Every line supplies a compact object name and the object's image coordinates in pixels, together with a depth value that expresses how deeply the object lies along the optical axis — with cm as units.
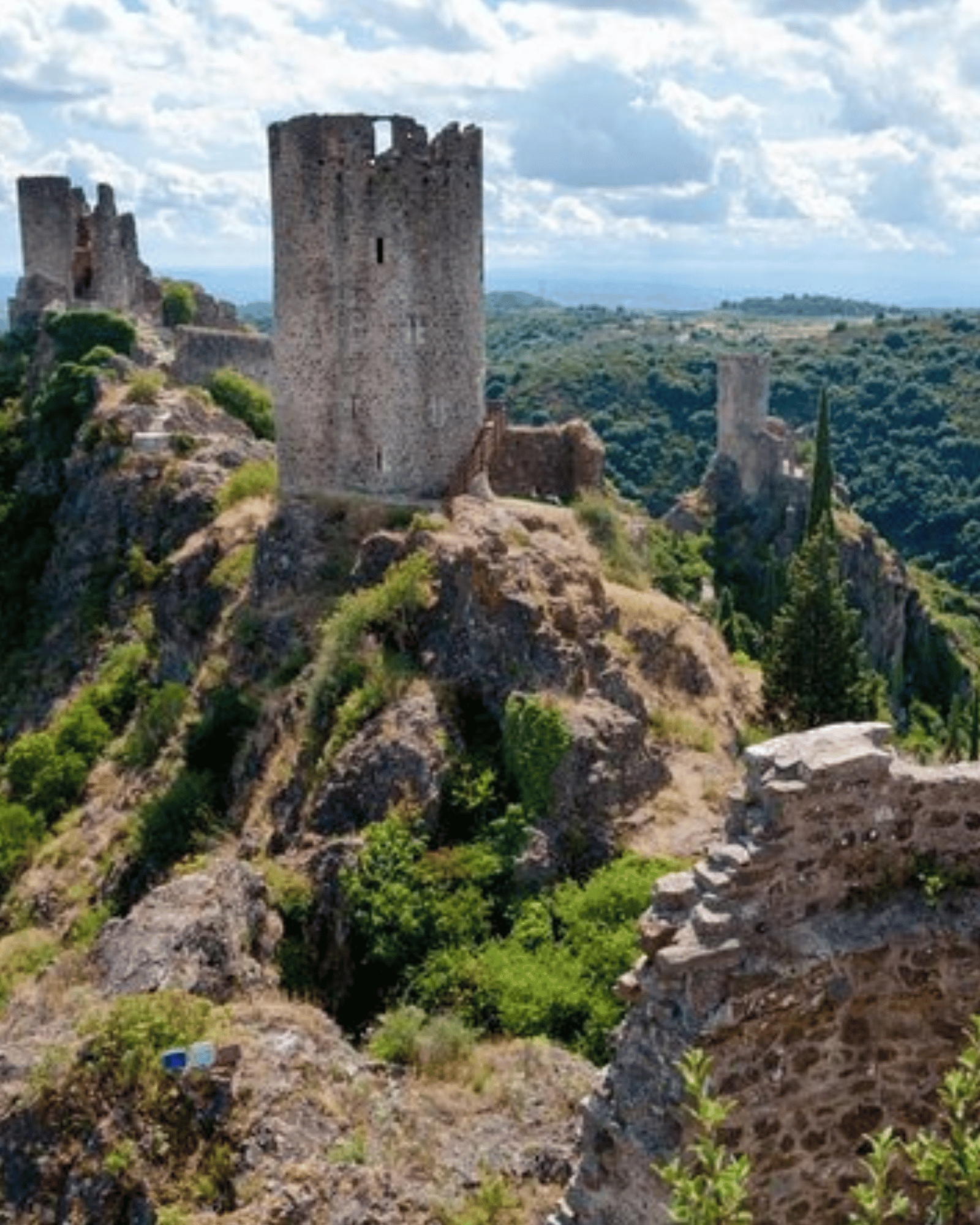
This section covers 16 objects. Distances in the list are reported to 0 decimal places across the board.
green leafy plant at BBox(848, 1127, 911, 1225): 573
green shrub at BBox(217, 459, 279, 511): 2566
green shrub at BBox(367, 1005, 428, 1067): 1254
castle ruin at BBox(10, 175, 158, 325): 4081
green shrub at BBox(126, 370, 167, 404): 3156
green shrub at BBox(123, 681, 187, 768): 2156
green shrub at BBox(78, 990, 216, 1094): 1067
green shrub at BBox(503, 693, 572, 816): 1652
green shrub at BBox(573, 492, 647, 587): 2305
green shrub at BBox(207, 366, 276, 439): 3456
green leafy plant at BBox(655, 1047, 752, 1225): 573
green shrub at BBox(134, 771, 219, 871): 1853
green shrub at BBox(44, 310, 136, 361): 3534
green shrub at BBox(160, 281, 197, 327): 4238
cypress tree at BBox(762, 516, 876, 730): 2614
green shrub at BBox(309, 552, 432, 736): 1845
